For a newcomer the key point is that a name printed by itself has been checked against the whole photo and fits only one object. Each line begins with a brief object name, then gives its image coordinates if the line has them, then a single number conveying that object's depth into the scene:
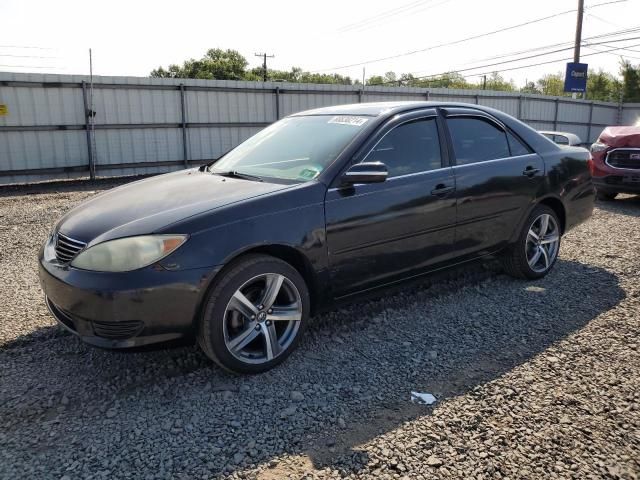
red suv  8.61
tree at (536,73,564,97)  71.28
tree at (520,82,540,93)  65.19
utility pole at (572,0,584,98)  25.86
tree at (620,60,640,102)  44.06
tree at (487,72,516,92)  71.39
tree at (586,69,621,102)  51.57
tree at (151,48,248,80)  67.31
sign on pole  23.95
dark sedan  2.85
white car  8.10
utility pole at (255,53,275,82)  61.69
